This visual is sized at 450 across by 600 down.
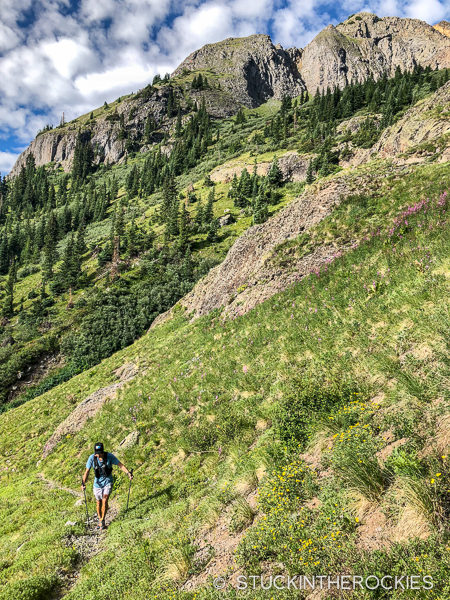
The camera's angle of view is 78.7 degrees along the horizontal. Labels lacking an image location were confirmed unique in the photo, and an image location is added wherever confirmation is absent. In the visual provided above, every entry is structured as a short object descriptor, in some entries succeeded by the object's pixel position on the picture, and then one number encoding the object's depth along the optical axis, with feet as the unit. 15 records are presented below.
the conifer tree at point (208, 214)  239.91
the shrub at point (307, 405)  21.03
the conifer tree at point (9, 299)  229.66
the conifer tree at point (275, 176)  250.57
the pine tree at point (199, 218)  240.69
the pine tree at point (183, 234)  216.33
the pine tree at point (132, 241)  235.20
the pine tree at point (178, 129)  551.59
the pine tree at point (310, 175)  235.81
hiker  27.58
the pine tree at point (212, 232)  217.77
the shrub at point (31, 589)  18.48
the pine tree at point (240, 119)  524.32
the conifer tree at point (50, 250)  258.65
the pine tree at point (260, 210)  190.70
